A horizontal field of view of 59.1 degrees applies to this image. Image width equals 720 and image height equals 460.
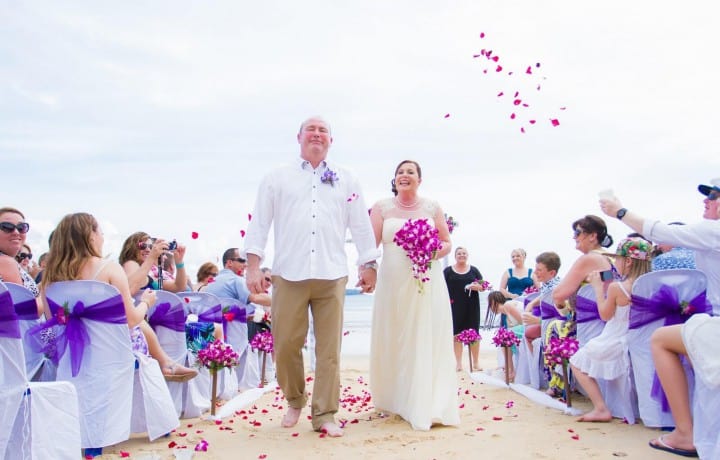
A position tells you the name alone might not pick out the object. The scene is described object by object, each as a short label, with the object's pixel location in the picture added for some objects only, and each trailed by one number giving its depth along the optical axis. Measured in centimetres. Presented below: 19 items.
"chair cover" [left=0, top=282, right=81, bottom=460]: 301
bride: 488
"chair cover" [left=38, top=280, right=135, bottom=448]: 393
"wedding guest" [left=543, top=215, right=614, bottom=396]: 521
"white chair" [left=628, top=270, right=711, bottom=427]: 419
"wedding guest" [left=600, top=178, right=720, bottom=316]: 356
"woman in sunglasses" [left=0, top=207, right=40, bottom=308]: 428
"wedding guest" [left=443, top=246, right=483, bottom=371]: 932
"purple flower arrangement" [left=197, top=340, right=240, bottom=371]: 520
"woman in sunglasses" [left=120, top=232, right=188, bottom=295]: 480
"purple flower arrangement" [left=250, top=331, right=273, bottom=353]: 738
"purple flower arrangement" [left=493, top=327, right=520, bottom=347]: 701
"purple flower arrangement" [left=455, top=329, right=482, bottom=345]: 846
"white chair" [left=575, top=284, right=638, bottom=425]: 475
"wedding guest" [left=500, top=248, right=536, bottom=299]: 962
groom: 463
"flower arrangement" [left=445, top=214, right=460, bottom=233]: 622
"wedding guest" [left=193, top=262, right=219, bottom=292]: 826
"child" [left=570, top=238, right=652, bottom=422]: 460
